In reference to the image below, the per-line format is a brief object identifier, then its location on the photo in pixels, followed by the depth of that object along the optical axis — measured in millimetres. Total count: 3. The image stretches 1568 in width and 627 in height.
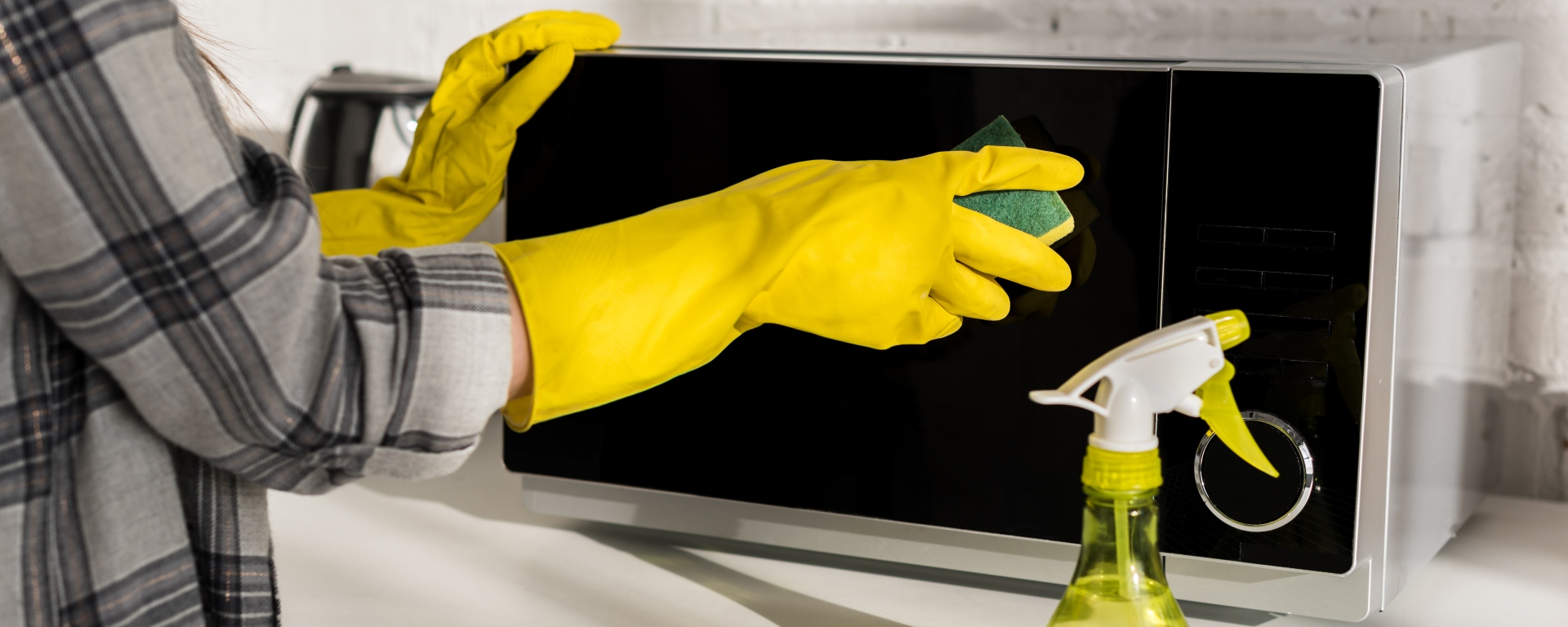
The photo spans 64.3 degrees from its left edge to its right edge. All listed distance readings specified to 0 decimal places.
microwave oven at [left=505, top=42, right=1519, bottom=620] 656
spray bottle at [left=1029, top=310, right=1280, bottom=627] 493
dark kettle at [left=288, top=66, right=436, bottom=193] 1215
